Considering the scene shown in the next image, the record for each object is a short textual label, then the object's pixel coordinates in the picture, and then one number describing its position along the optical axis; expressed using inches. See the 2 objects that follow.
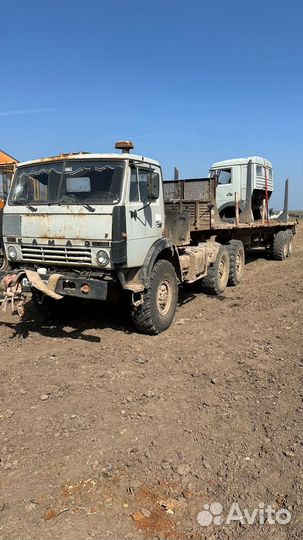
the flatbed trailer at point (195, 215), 280.7
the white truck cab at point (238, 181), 511.8
